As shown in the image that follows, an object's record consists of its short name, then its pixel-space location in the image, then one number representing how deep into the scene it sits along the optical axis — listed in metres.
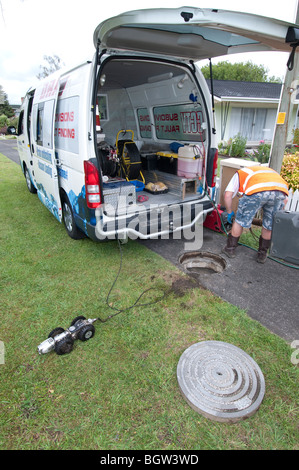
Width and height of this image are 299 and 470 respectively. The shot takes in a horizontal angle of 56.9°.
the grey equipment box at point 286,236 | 1.99
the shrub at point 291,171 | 5.02
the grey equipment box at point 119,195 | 3.85
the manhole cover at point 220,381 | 2.01
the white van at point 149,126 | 2.78
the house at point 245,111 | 15.84
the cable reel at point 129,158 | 4.80
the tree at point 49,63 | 32.53
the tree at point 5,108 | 44.96
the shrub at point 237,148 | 13.39
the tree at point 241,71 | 47.31
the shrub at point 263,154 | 11.06
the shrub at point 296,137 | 12.54
